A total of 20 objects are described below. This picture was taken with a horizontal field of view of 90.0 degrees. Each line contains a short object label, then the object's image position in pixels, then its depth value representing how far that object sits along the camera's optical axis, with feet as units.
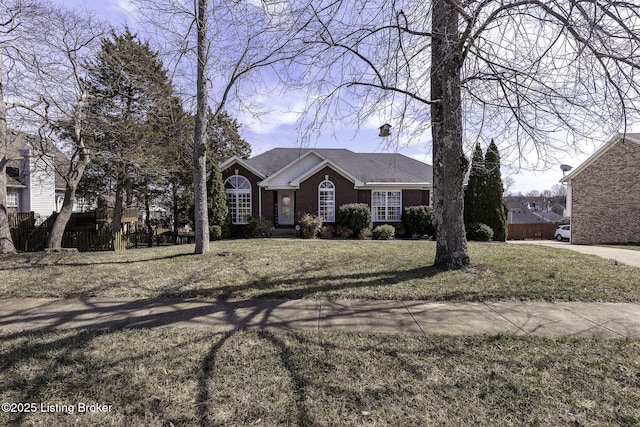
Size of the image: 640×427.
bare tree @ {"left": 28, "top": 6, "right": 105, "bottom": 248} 36.35
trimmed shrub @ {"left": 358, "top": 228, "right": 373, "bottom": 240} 55.11
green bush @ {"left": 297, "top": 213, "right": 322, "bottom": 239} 53.42
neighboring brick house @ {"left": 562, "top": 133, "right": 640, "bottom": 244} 66.49
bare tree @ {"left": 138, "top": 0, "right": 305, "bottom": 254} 30.07
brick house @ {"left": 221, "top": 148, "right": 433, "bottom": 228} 60.80
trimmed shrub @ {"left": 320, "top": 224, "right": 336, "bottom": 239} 54.80
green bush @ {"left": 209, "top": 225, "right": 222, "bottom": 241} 52.60
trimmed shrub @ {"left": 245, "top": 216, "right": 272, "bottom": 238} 54.49
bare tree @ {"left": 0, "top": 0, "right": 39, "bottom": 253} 35.22
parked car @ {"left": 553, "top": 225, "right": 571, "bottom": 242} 89.29
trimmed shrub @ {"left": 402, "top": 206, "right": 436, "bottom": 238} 57.62
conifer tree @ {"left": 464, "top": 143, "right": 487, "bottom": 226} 56.18
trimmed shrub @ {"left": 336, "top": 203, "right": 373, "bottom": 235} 56.18
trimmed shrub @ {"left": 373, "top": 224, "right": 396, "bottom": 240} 54.13
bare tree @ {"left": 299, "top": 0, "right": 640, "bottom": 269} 15.11
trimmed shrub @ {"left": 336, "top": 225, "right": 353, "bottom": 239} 55.47
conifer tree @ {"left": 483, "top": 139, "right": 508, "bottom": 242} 55.11
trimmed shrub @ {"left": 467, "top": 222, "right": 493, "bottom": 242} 51.47
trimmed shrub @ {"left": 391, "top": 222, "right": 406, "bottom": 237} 58.91
